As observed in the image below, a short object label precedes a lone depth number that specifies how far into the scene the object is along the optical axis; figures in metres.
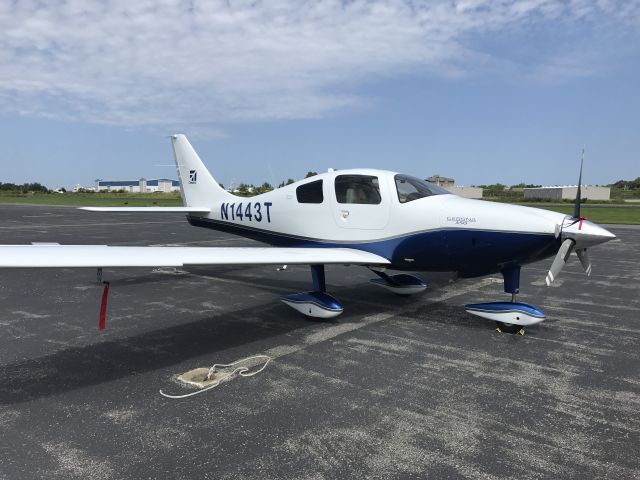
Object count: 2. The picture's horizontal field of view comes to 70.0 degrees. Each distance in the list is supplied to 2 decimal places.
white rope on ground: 4.43
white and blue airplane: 5.52
